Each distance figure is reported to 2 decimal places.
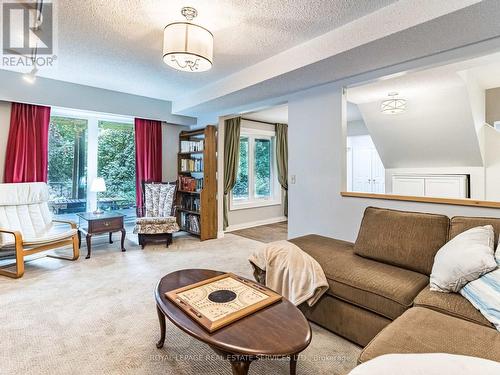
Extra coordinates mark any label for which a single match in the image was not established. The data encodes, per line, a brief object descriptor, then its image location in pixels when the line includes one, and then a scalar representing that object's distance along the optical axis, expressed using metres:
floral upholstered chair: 4.40
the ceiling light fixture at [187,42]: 2.13
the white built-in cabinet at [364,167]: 6.21
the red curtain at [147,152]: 4.88
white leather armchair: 3.10
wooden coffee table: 1.17
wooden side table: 3.79
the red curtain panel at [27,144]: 3.71
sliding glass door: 4.34
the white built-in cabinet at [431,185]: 4.27
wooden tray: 1.37
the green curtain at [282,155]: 6.52
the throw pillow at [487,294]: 1.34
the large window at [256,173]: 6.00
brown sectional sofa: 1.22
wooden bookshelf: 4.73
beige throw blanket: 2.00
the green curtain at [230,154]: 5.43
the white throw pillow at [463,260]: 1.53
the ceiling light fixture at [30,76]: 3.53
